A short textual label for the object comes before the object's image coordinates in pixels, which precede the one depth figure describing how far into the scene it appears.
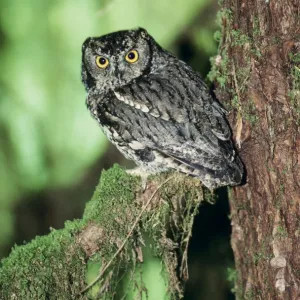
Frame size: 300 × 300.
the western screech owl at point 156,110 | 4.35
